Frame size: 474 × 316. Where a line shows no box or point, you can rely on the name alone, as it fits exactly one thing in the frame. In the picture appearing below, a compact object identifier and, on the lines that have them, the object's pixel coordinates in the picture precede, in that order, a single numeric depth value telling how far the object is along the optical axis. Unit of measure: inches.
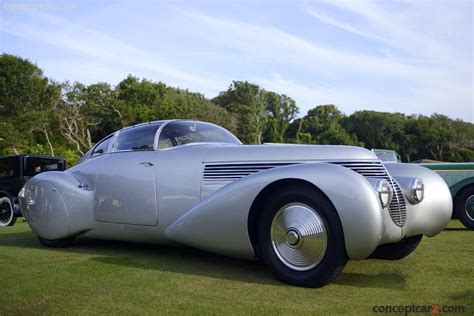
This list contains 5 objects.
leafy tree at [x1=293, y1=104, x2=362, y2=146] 2424.1
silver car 133.1
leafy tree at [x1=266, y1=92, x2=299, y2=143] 2442.9
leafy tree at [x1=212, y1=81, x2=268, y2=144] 1913.1
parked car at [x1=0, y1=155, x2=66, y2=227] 425.4
